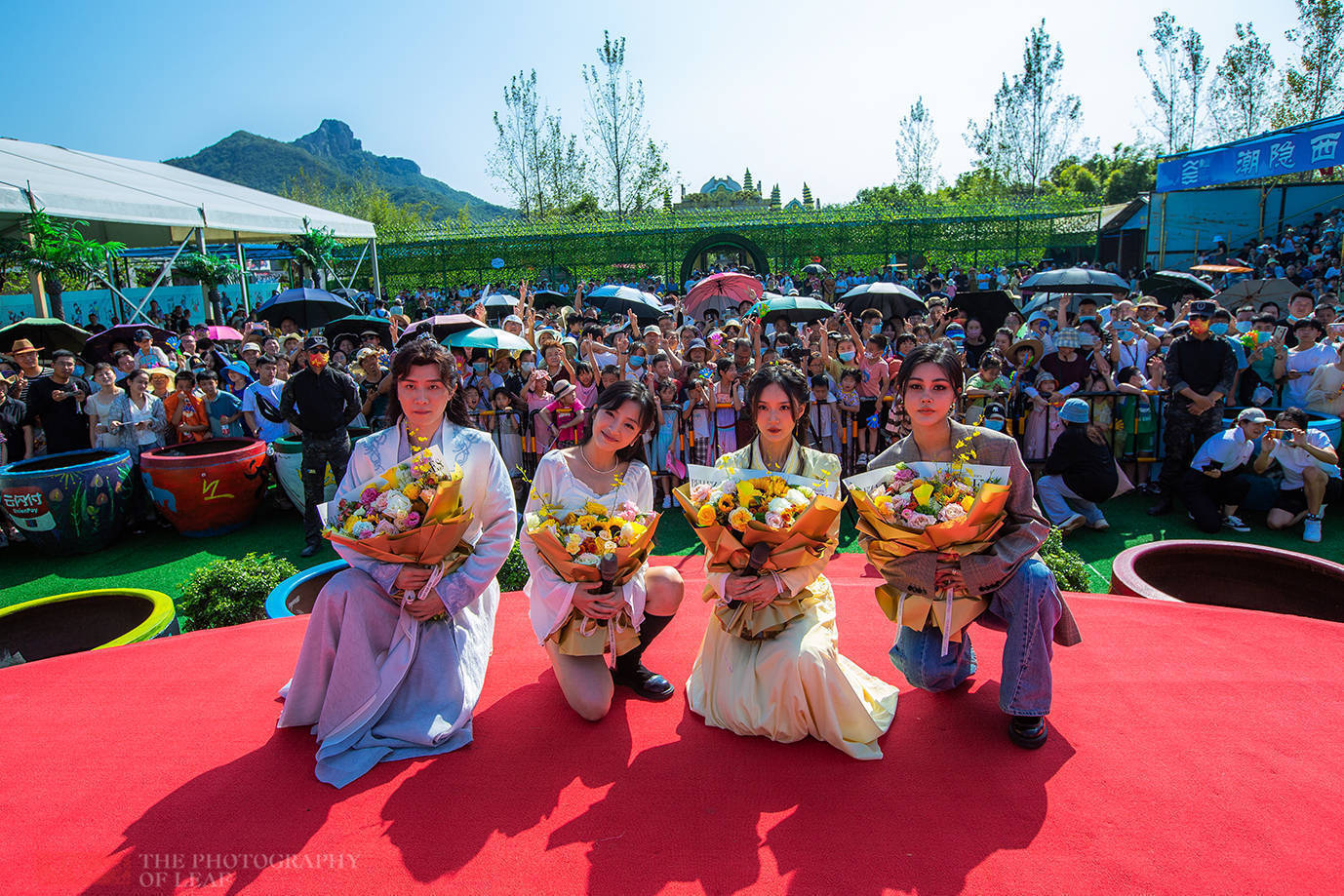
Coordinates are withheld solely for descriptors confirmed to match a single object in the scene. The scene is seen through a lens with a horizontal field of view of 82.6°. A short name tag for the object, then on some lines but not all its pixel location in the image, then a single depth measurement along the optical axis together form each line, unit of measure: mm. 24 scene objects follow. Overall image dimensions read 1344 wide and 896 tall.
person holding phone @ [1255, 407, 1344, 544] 6395
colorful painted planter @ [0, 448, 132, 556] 6688
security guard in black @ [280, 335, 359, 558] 6695
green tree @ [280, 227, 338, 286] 18516
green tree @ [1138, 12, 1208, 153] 33344
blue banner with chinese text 13594
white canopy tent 11195
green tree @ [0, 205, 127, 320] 10609
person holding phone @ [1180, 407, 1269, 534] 6586
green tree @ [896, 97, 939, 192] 41188
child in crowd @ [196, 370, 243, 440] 7965
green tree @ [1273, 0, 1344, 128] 28125
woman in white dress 3156
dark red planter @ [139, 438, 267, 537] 7137
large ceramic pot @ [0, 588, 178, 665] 4504
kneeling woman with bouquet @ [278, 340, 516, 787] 2971
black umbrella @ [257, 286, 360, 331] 12570
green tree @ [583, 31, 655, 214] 36344
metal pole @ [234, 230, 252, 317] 18241
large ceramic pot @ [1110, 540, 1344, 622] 4309
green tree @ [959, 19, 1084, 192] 36406
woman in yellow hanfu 2896
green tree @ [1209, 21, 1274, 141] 31922
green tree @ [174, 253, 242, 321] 16500
